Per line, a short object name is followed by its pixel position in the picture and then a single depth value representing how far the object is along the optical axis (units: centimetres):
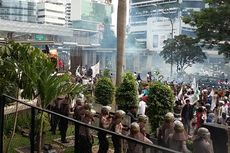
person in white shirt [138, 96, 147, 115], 1285
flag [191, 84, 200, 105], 1540
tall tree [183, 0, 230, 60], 2364
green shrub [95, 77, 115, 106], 1670
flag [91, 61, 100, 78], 2448
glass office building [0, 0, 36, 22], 10700
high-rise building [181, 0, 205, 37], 8241
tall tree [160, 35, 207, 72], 4984
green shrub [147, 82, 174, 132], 1170
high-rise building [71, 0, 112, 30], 10888
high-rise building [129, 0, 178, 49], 9197
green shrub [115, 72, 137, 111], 1428
